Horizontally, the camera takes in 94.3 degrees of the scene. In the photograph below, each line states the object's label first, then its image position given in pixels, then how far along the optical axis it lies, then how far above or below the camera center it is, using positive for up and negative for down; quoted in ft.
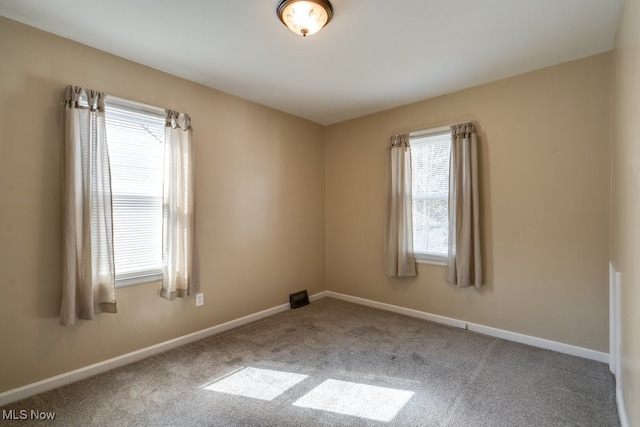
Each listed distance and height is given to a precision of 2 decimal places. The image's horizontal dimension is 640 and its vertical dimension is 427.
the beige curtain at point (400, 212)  11.84 +0.05
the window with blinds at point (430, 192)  11.14 +0.83
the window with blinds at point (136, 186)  8.13 +0.83
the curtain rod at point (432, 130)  10.76 +3.13
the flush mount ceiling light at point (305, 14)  6.01 +4.20
